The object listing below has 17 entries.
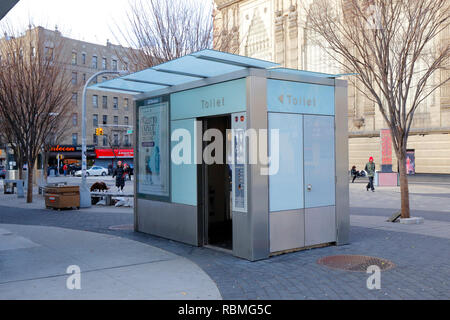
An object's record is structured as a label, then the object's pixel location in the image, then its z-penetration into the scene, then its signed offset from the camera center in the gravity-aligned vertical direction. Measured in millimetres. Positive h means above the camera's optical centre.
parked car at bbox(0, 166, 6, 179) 48503 -929
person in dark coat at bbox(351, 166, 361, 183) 31366 -945
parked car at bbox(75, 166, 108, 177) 51719 -913
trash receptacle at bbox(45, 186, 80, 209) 15867 -1163
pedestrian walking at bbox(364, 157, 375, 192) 22078 -566
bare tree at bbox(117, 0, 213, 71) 16625 +4908
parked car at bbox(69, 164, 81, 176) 56506 -494
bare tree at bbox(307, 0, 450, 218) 11406 +3263
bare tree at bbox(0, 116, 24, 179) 23816 +1627
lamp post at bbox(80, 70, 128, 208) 16641 -1017
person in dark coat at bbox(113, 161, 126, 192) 24500 -689
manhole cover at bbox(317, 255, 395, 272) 6855 -1667
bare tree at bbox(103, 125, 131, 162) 64375 +4132
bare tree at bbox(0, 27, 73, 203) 18025 +3359
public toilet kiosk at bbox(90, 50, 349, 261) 7582 +179
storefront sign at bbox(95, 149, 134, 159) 63262 +1524
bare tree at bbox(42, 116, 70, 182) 33394 +1146
